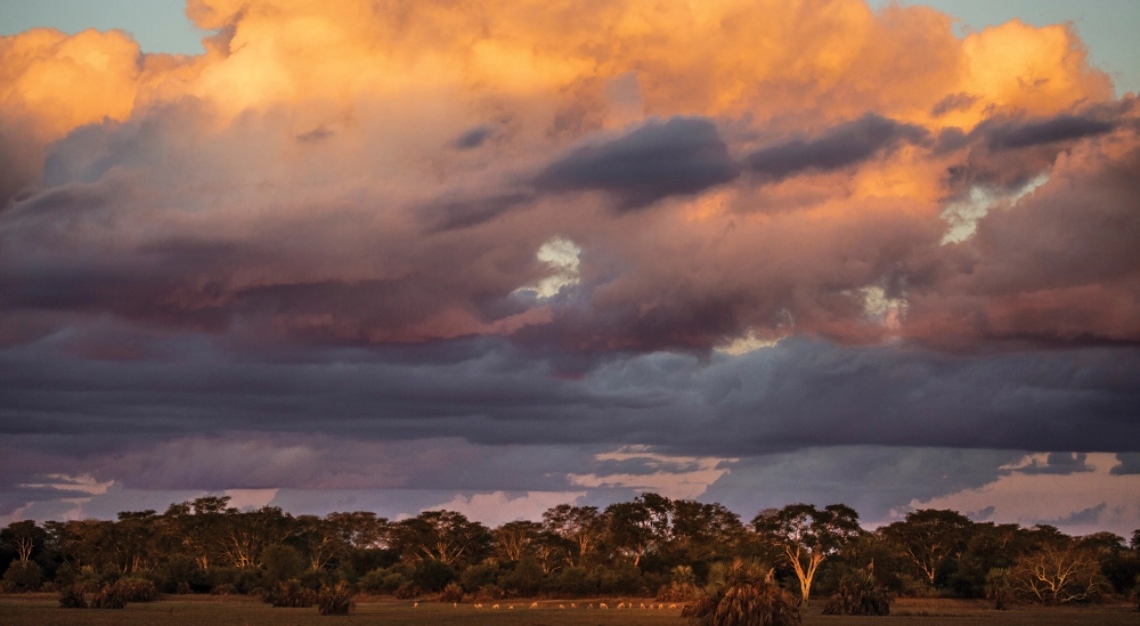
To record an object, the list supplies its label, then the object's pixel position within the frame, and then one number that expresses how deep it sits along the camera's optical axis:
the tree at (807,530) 150.38
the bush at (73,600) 118.69
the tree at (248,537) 183.12
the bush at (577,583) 154.88
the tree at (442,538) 187.25
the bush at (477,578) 156.50
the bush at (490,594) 151.62
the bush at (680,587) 144.38
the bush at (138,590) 134.36
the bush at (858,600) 121.31
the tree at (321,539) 187.50
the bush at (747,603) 83.69
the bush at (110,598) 119.75
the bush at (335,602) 110.81
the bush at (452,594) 152.12
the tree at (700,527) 178.50
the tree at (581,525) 182.88
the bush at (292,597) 132.38
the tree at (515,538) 181.88
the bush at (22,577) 158.50
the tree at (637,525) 180.12
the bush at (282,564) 158.75
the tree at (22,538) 178.25
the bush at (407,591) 155.50
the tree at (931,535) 167.62
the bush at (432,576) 159.50
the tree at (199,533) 183.50
